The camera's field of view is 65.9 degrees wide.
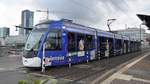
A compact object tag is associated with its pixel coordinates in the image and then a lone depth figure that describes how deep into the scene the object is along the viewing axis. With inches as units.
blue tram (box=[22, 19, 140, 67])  282.5
